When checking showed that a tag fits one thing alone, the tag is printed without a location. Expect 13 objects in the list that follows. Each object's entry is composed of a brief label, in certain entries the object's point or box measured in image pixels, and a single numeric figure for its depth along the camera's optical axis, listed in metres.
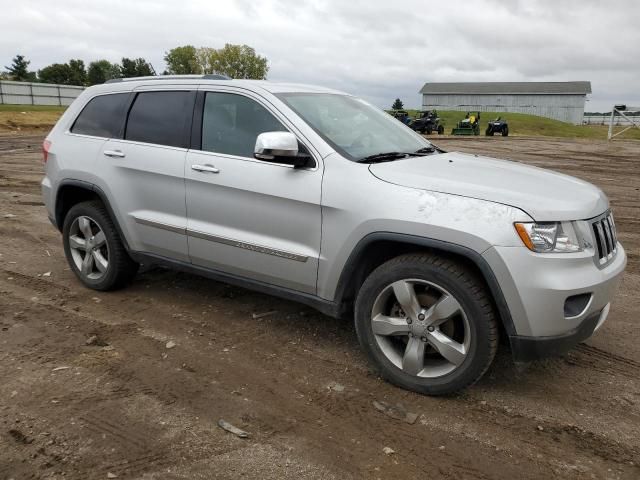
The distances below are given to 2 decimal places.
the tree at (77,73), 81.88
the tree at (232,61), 106.00
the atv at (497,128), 36.72
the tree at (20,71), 80.50
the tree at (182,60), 106.96
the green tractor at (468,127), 35.69
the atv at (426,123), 35.09
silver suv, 3.05
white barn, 80.38
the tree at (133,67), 87.79
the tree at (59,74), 82.06
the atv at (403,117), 33.22
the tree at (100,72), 86.60
